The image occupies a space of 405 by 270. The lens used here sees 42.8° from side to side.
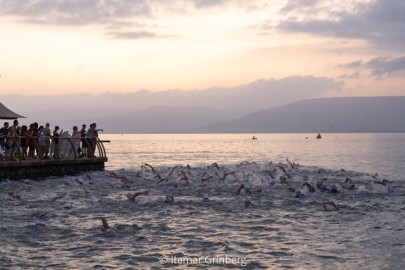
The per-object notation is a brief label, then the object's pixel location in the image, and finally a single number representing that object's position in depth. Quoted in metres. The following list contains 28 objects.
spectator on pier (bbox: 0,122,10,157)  26.16
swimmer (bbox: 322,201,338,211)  18.03
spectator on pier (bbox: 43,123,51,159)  29.05
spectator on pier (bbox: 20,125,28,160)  27.47
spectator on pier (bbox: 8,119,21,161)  26.33
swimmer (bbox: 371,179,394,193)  23.50
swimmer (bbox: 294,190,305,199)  20.77
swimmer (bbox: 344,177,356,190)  23.45
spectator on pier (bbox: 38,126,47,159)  28.15
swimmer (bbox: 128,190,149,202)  19.10
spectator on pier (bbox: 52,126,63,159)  29.80
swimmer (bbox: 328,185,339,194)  22.48
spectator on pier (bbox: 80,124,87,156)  33.49
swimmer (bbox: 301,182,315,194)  22.76
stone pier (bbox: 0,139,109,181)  25.94
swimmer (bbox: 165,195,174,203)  19.22
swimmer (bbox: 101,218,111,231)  13.73
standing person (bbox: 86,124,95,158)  33.62
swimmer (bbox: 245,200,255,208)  18.49
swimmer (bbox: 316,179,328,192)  22.83
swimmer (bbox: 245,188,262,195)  22.05
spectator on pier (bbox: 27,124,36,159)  28.45
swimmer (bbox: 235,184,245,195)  21.88
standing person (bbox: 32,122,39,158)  28.59
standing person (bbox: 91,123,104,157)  33.44
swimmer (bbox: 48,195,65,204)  18.64
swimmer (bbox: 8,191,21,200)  19.60
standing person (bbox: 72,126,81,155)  31.99
